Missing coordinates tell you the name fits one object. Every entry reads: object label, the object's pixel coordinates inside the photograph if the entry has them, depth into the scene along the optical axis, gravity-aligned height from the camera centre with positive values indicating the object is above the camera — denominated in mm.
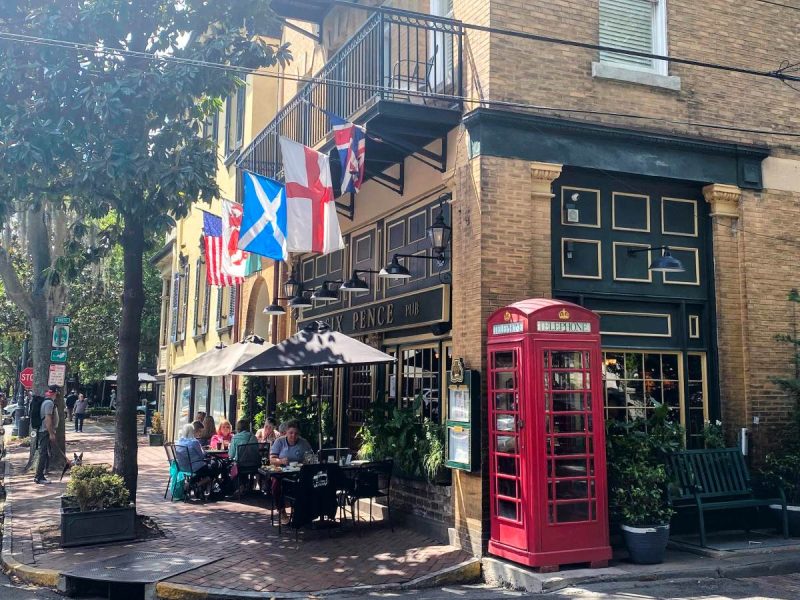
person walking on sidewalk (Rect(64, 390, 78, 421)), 42812 -666
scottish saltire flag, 10156 +2319
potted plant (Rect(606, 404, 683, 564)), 8164 -1105
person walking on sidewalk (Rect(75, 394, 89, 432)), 33938 -1023
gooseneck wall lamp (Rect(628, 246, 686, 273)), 9359 +1544
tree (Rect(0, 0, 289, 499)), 9984 +3886
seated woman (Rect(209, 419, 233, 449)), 14935 -961
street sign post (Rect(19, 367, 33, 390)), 26920 +364
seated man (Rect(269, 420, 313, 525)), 11570 -913
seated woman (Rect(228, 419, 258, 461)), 12984 -863
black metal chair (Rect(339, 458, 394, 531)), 10118 -1256
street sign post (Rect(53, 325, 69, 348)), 16683 +1152
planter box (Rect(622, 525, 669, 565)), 8133 -1650
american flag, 15820 +2905
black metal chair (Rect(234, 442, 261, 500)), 12945 -1224
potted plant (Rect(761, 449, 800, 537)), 9281 -1101
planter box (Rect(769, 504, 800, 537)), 9266 -1576
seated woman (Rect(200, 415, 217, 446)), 15281 -863
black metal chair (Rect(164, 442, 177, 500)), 13183 -1245
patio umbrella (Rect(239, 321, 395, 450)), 10236 +485
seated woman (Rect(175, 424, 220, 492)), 12766 -1301
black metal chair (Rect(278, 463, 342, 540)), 9820 -1369
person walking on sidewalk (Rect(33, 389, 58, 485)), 15594 -936
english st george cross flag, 10016 +2489
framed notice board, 8773 -351
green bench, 8914 -1120
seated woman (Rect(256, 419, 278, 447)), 14141 -852
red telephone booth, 7816 -552
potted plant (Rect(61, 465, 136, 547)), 9508 -1544
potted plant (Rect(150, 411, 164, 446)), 26212 -1597
